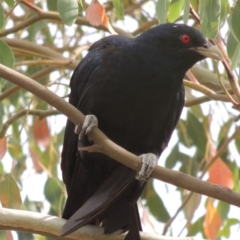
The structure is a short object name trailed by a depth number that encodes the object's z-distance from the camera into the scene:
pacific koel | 6.68
